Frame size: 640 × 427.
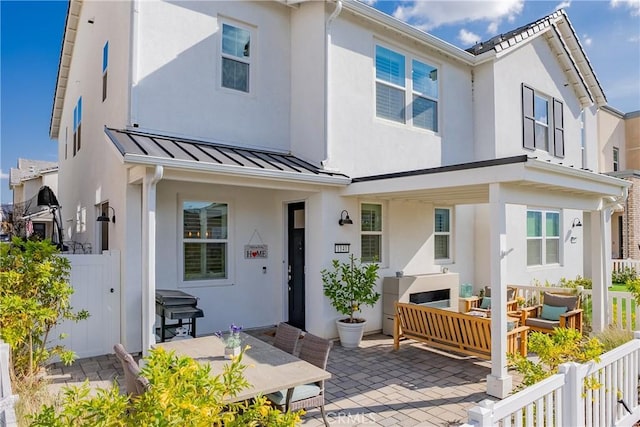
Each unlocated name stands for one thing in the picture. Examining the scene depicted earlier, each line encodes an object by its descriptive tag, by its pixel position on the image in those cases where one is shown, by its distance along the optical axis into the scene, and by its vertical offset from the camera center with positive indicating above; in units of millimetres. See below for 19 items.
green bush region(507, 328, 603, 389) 4164 -1369
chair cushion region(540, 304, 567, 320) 8547 -1900
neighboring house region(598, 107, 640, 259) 17641 +3403
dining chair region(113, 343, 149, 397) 3490 -1356
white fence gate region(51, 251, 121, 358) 7023 -1397
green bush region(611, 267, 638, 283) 16125 -2088
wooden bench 6355 -1826
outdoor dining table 4012 -1586
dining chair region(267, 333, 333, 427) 4270 -1845
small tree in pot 7887 -1388
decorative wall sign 9008 -628
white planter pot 7848 -2140
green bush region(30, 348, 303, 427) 2008 -935
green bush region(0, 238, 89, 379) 4969 -971
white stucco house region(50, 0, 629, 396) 6980 +1311
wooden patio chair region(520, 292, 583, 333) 8266 -1926
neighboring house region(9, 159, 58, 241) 19234 +2347
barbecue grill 6686 -1400
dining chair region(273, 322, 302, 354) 5389 -1552
